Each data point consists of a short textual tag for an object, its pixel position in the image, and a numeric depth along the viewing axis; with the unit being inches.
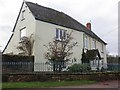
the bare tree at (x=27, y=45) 440.6
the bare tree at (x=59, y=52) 334.7
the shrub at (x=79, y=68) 341.3
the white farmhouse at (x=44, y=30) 447.8
